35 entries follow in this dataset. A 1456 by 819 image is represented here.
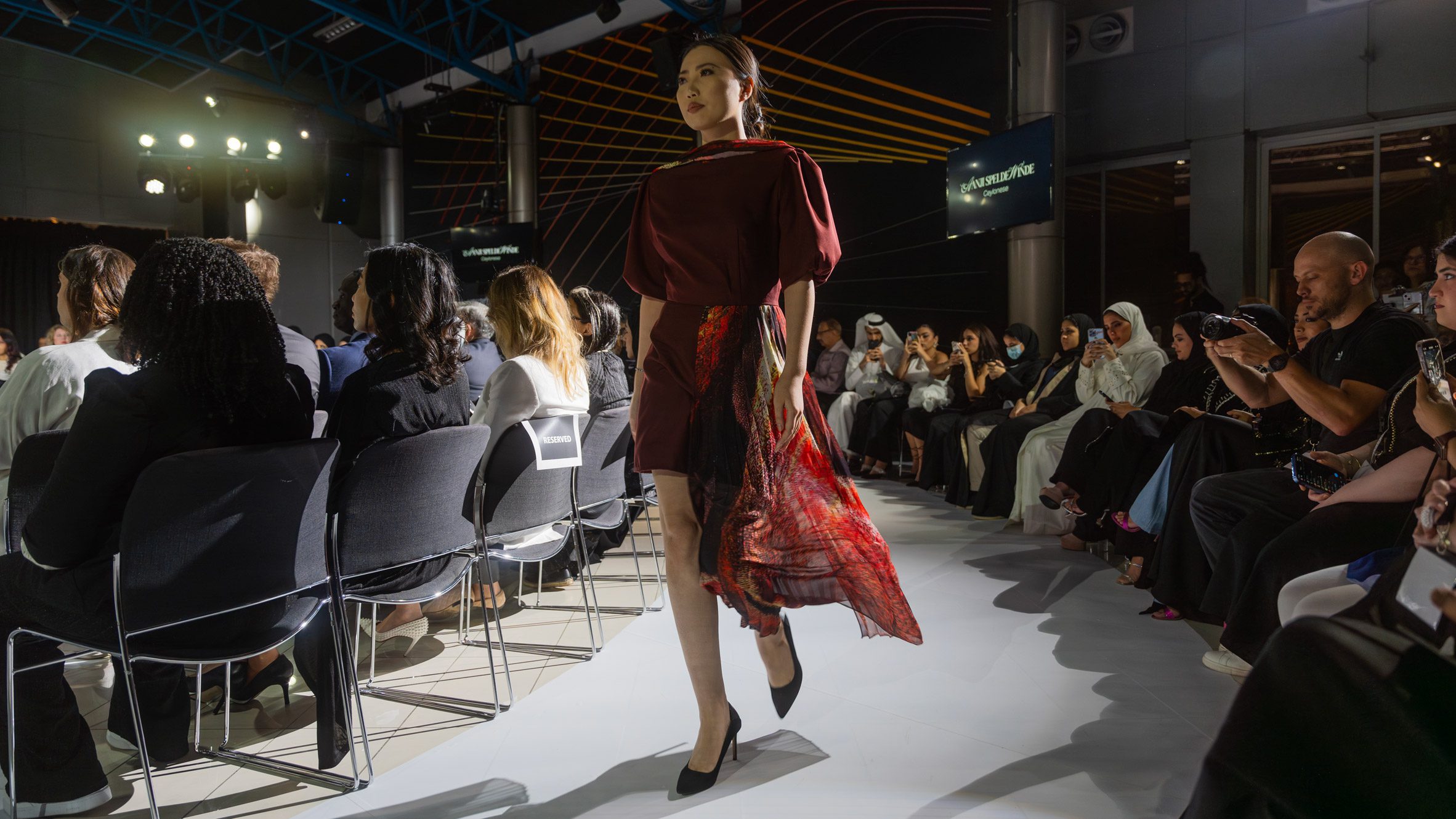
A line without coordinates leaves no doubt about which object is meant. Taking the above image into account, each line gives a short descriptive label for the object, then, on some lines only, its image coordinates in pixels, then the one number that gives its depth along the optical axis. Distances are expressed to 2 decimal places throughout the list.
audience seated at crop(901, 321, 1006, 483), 5.61
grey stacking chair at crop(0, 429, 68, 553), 1.76
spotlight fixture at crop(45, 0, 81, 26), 6.88
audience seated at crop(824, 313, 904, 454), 6.50
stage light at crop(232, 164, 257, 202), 10.59
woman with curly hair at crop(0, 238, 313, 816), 1.48
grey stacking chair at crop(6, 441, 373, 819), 1.44
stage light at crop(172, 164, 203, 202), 10.61
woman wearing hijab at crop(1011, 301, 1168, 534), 3.90
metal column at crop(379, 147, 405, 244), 12.09
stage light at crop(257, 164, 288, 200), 10.62
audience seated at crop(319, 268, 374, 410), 3.33
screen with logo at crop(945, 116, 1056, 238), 5.89
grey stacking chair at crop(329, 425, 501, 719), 1.84
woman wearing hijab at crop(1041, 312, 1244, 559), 3.19
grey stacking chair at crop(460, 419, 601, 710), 2.27
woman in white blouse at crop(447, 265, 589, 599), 2.58
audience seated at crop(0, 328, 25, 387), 6.18
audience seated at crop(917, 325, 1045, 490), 5.27
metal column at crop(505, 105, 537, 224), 10.44
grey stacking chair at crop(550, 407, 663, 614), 2.73
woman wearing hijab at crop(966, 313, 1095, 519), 4.54
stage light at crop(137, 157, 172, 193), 10.38
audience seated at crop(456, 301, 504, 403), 3.58
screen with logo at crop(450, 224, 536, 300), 10.42
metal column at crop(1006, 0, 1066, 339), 6.09
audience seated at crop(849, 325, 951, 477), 6.00
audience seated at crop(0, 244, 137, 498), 2.30
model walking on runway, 1.64
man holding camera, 1.95
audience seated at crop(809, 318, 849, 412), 6.92
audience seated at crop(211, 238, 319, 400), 2.87
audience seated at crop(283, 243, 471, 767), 2.22
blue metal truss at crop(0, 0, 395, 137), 9.47
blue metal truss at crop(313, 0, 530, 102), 8.93
